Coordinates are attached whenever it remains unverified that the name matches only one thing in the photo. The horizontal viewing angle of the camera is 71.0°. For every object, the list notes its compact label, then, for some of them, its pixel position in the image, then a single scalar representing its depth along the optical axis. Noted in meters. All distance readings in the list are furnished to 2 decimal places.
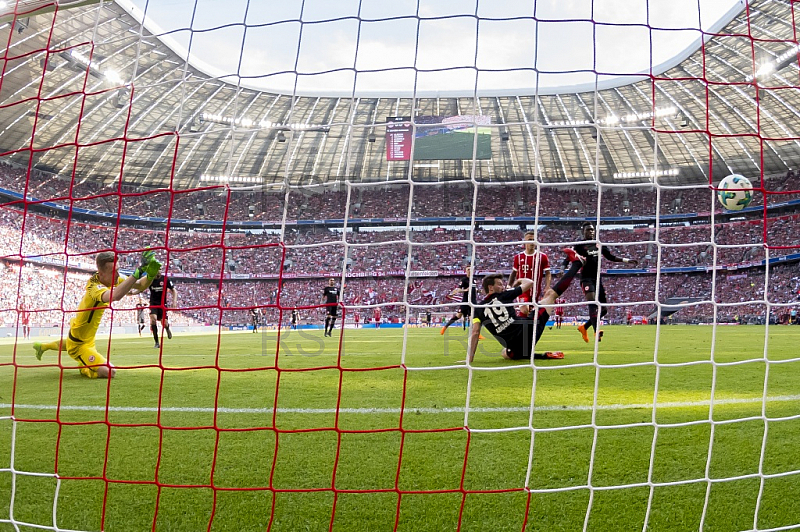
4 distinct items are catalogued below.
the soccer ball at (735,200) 6.15
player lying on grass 5.83
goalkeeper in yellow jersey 5.02
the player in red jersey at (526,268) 7.18
